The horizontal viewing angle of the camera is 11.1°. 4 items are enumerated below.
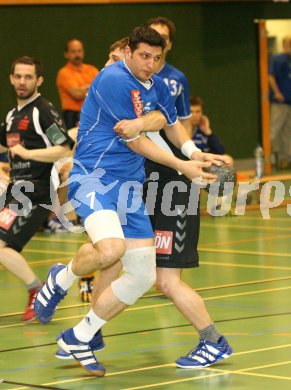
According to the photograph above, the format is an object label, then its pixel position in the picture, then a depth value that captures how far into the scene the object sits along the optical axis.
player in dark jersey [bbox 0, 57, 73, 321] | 12.16
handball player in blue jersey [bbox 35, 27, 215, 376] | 9.19
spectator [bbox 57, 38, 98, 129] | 22.82
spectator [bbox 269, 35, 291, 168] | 29.07
